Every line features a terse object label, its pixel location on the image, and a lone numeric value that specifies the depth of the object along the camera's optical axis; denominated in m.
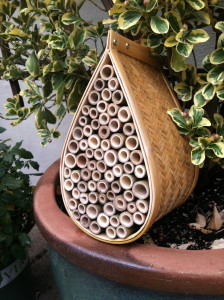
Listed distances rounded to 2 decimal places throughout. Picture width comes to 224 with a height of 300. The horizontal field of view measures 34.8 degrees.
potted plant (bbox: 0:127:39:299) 1.22
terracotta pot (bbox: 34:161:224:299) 0.66
